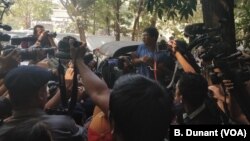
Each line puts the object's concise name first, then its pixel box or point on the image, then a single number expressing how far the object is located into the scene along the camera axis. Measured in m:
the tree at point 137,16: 17.66
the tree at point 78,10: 19.15
